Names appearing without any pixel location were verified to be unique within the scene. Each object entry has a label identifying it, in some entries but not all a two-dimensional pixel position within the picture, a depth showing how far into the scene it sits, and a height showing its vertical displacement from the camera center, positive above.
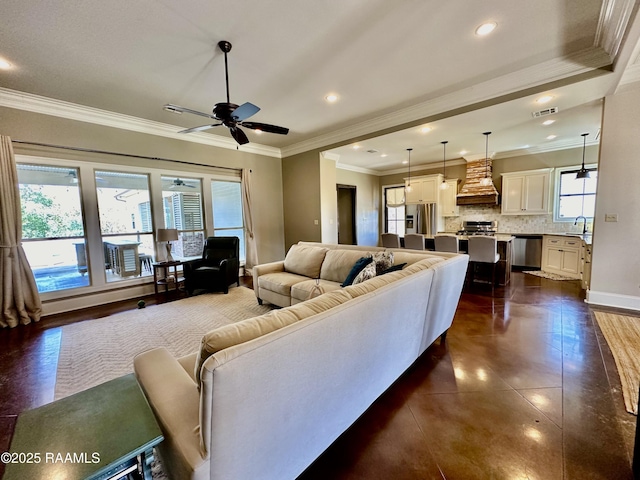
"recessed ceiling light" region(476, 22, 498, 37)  2.33 +1.70
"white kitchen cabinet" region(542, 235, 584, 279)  4.99 -0.88
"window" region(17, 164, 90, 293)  3.60 -0.02
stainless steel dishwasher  5.93 -0.90
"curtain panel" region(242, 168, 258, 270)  5.64 -0.11
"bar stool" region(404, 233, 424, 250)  4.99 -0.50
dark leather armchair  4.39 -0.81
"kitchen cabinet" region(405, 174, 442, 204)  7.08 +0.73
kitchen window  5.57 +0.37
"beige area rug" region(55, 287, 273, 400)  2.27 -1.28
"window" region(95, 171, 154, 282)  4.20 +0.00
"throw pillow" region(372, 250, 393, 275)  2.51 -0.43
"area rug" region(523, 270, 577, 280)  5.07 -1.29
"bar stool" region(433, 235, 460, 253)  4.60 -0.51
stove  6.35 -0.33
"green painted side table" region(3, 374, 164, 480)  0.71 -0.66
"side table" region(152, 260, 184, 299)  4.34 -0.98
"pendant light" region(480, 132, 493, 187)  5.26 +1.23
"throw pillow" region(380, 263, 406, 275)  2.24 -0.45
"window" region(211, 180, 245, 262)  5.55 +0.23
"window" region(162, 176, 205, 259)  4.85 +0.18
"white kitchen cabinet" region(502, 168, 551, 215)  5.88 +0.49
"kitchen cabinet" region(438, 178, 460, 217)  7.03 +0.39
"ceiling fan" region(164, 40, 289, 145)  2.51 +1.07
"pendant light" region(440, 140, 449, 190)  5.88 +1.38
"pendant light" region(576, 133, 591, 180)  5.09 +0.76
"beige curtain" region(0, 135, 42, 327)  3.24 -0.40
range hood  6.37 +0.67
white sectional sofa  0.80 -0.67
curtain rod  3.50 +1.11
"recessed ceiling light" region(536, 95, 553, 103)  3.29 +1.47
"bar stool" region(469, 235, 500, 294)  4.25 -0.62
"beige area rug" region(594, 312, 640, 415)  1.85 -1.28
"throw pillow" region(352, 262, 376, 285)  2.23 -0.50
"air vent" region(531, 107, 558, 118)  3.65 +1.45
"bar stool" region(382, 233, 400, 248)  5.48 -0.52
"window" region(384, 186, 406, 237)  8.50 +0.20
